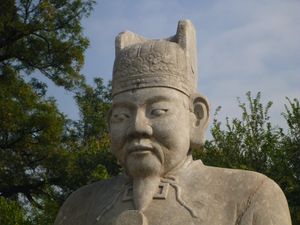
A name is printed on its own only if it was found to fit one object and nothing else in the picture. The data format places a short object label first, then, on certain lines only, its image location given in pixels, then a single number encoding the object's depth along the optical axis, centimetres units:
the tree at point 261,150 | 1702
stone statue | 627
